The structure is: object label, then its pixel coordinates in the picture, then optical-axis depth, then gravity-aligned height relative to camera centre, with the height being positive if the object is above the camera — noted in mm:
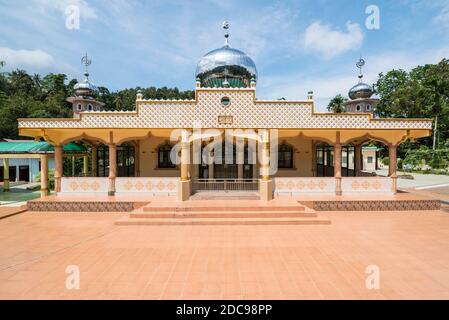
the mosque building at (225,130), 10773 +1473
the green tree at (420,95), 34219 +9672
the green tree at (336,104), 38450 +10204
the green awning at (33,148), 14214 +1096
